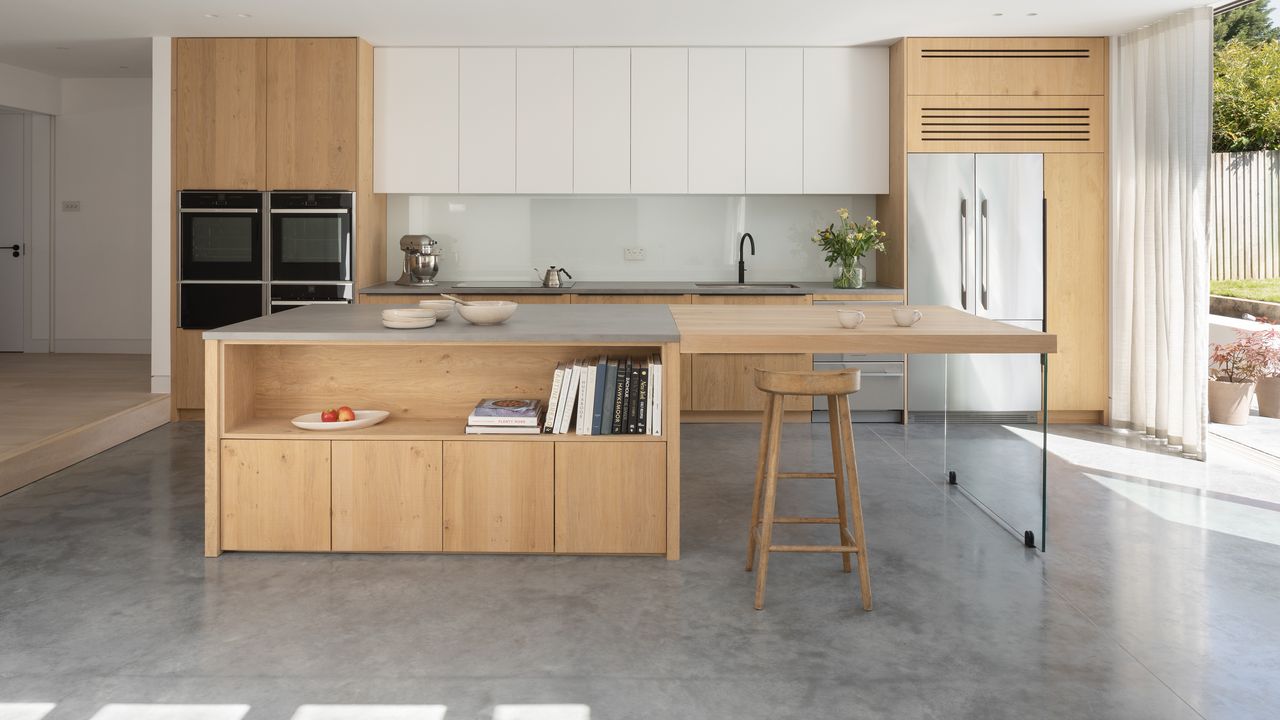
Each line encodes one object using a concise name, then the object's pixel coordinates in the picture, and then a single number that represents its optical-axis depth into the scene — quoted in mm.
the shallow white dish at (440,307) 3748
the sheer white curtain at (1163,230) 5332
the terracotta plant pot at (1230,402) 6176
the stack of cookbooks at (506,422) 3518
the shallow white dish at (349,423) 3527
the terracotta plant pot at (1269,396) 6359
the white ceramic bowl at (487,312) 3559
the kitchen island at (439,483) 3496
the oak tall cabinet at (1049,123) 6176
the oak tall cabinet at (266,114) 6156
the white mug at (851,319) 3451
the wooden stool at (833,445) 3049
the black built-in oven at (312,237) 6195
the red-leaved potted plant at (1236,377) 6195
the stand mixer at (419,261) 6484
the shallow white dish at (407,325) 3492
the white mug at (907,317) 3518
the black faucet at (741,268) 6820
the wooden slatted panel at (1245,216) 6570
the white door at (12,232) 8469
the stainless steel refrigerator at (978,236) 6164
